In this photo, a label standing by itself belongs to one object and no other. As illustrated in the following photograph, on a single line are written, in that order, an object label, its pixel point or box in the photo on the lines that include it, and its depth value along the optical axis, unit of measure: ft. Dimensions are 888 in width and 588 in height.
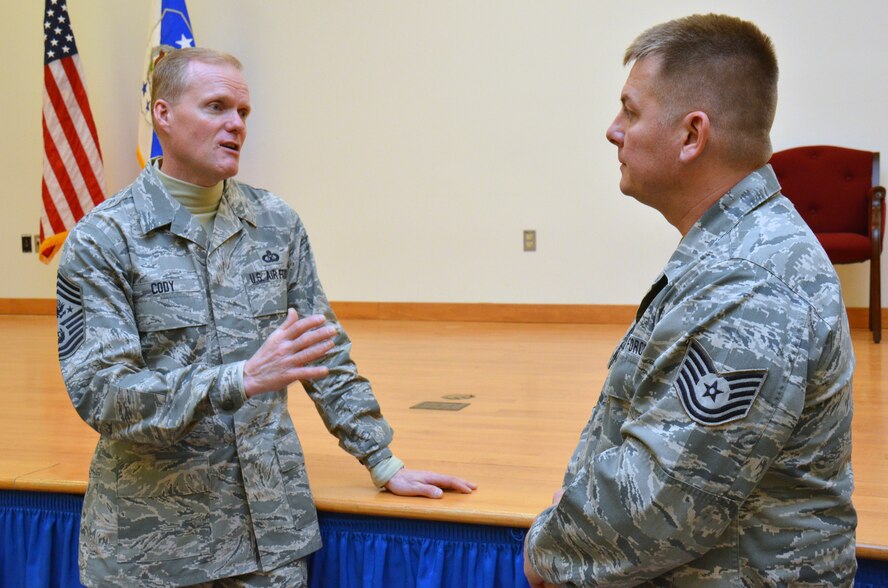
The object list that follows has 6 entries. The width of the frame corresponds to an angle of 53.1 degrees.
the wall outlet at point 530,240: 18.52
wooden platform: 6.63
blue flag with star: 19.12
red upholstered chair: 15.53
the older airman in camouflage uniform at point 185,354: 5.17
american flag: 19.75
